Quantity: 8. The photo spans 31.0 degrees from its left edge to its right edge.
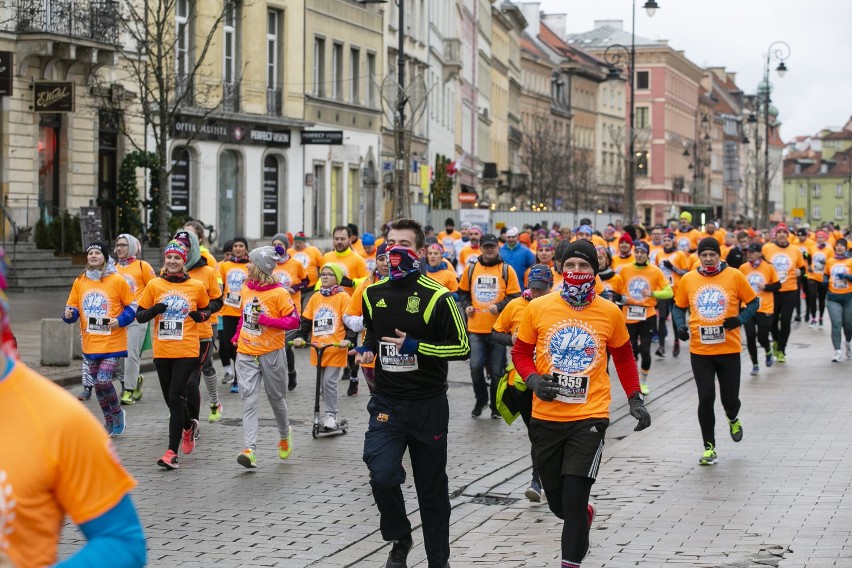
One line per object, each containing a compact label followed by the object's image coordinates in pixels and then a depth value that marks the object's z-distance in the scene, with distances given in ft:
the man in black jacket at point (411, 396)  25.64
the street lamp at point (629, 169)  166.45
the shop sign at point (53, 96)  100.42
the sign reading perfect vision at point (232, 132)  126.31
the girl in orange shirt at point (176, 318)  39.60
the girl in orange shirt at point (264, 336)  38.86
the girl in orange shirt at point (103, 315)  42.45
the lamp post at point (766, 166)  204.78
